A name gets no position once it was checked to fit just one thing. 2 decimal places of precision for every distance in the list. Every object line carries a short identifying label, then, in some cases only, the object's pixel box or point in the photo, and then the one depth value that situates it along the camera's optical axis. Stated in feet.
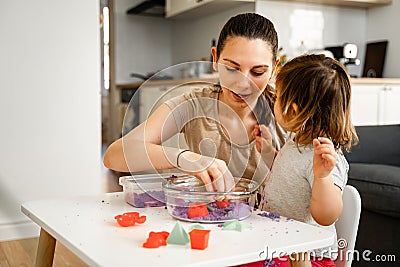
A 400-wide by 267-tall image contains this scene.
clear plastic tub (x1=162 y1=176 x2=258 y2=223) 3.50
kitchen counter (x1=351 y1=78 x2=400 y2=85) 11.36
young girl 4.09
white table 2.76
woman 3.81
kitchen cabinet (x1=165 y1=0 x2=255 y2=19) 13.89
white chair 4.06
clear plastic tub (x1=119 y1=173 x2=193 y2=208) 4.03
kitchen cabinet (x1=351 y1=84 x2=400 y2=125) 11.55
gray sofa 6.49
